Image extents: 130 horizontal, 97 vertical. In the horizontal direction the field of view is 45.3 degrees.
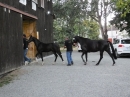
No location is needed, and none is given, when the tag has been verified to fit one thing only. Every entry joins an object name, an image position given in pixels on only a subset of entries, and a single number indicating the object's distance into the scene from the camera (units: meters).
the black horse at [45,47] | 10.17
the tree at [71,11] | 23.31
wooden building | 7.14
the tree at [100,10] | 23.25
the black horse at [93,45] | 10.14
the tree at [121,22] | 17.16
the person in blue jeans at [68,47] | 9.76
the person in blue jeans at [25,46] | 9.74
